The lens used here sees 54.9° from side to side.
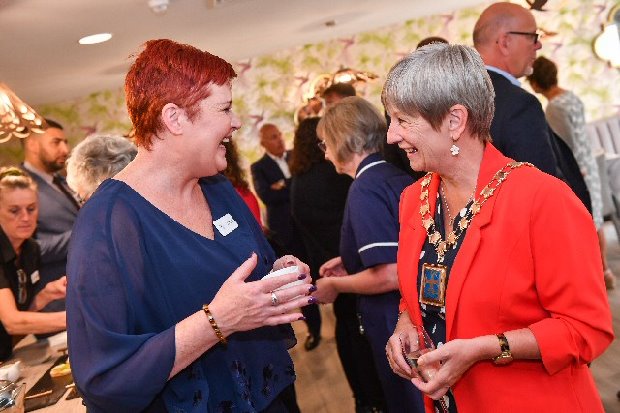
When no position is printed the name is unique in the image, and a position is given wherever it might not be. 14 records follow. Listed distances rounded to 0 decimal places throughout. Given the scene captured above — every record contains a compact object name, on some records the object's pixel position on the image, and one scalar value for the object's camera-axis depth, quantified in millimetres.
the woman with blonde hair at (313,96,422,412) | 2256
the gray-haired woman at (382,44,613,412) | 1286
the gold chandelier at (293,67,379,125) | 6041
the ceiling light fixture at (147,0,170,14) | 3664
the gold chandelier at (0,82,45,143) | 2445
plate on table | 1939
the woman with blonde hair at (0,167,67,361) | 2568
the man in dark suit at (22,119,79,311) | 3648
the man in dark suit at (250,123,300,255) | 5584
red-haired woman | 1265
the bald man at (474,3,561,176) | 2221
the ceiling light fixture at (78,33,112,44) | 4516
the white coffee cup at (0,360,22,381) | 2135
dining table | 1892
